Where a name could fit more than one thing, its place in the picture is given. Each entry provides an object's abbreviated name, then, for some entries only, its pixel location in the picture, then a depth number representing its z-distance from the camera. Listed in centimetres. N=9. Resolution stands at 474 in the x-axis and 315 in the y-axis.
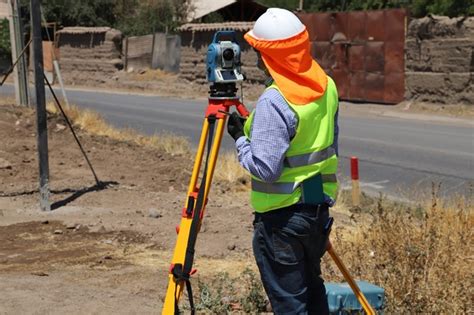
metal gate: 3490
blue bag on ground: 652
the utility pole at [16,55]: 2037
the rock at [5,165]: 1489
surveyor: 524
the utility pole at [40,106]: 1199
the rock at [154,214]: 1158
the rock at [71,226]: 1092
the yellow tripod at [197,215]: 595
